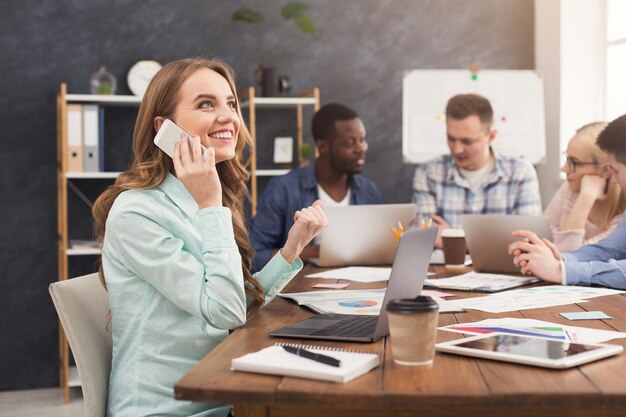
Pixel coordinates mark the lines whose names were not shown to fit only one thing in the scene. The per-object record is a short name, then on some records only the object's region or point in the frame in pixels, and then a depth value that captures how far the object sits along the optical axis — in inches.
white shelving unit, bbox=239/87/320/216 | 164.1
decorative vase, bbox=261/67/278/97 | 169.2
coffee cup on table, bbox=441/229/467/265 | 107.3
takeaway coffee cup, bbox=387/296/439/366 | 46.8
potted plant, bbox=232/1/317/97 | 169.5
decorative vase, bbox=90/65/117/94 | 166.0
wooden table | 41.6
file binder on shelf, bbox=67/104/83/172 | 161.2
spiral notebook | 44.4
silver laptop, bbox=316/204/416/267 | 111.0
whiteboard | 173.5
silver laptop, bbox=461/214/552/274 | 101.5
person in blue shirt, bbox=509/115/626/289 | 88.3
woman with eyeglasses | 123.3
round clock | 171.8
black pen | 45.6
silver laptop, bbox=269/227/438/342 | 53.4
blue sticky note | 65.4
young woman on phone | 60.8
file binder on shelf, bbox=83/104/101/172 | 162.4
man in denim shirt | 143.9
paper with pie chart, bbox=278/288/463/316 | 69.5
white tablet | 46.8
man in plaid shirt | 142.8
